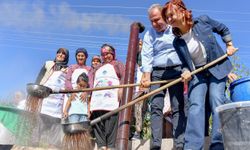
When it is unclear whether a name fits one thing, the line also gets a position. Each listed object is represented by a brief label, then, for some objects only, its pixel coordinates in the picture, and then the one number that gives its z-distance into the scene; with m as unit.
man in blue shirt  4.47
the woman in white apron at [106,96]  5.17
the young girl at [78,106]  5.68
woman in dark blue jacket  3.94
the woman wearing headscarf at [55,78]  5.95
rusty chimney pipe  4.71
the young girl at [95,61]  6.67
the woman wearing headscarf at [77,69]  6.02
